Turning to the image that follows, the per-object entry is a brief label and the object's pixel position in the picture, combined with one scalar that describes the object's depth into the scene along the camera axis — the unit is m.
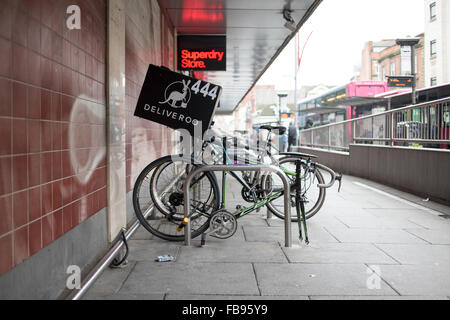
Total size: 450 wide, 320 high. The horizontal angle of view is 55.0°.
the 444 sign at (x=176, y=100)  4.27
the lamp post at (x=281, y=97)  25.48
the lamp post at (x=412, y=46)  12.23
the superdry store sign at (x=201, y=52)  8.94
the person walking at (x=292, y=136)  19.05
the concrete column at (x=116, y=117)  4.09
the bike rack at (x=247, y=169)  4.16
